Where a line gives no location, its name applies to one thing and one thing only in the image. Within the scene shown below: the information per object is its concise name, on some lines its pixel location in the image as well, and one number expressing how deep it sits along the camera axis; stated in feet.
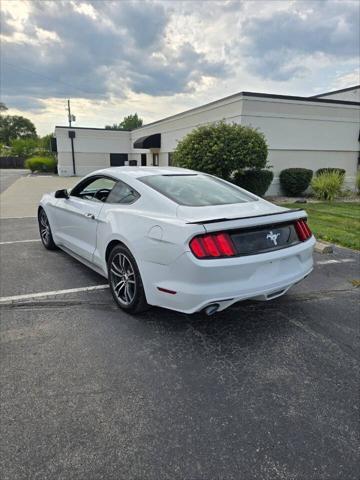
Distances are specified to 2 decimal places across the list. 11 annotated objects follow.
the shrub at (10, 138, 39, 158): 191.89
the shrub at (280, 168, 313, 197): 41.98
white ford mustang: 8.28
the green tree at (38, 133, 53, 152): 168.23
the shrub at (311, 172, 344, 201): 38.91
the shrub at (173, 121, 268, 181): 34.06
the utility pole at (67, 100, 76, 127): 134.82
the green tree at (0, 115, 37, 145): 294.66
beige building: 40.91
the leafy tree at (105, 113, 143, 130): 286.11
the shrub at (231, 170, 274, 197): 37.50
